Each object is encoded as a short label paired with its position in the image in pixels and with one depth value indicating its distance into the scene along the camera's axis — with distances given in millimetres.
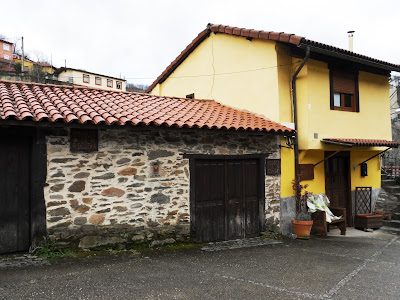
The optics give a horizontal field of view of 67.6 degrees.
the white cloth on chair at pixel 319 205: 7680
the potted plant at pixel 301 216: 7215
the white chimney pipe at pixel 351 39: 9891
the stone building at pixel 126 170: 5043
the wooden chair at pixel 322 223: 7566
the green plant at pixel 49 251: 5023
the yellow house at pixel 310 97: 7473
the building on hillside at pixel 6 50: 45134
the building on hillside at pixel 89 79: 35688
